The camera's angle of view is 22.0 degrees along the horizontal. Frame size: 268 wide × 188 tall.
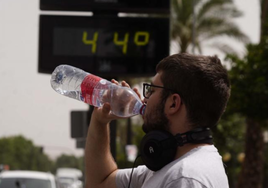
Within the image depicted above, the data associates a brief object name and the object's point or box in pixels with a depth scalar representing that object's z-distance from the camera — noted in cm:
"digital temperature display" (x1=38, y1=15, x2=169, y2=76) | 704
